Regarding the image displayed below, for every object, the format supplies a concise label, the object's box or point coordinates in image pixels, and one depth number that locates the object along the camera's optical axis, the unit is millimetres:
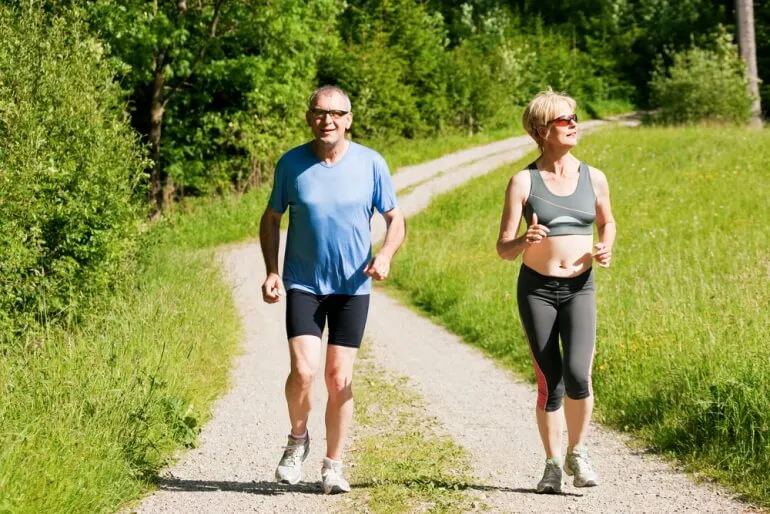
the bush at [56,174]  9180
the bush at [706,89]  31188
